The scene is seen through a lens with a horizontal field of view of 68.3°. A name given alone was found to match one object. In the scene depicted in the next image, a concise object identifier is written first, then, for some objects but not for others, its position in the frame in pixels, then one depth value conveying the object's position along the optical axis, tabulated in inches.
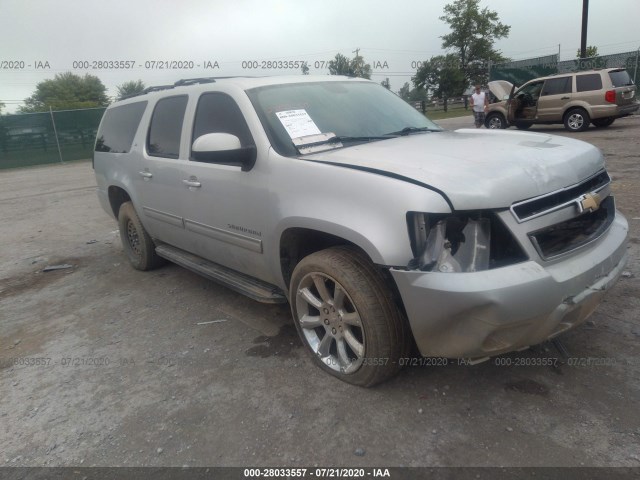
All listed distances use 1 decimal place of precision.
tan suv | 504.1
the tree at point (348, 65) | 2079.2
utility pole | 886.6
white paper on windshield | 118.3
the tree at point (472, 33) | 2237.9
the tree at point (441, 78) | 1843.0
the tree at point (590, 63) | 793.6
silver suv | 85.2
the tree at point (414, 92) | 2109.5
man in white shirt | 609.3
